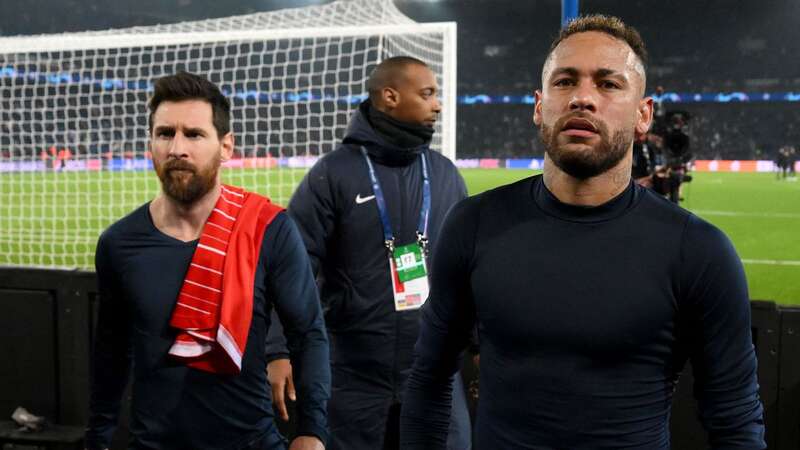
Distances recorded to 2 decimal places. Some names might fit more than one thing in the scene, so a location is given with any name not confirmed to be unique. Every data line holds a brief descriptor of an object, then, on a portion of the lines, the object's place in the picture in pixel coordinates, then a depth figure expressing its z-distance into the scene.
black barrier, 4.18
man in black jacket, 2.94
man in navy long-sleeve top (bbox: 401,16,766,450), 1.43
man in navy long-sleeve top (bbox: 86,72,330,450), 2.15
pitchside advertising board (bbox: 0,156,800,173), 32.97
